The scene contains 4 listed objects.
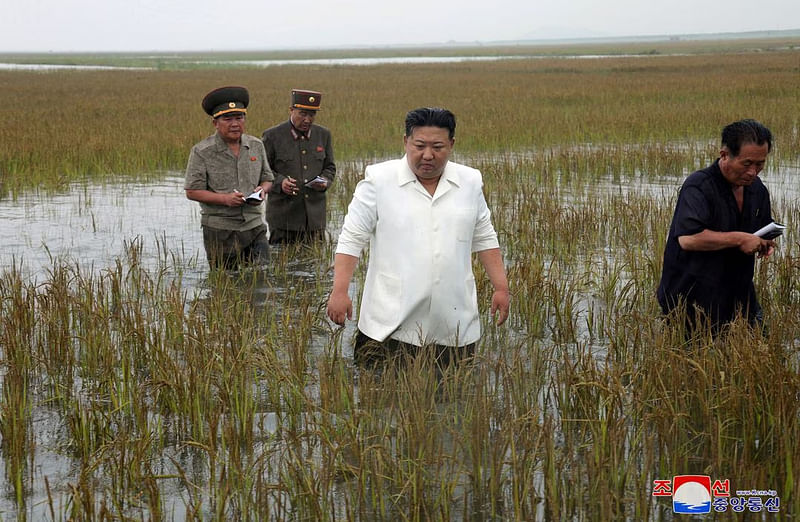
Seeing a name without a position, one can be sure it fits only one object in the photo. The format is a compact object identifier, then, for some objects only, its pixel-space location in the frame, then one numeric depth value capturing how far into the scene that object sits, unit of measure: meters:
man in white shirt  3.91
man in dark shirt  4.11
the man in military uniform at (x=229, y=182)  6.18
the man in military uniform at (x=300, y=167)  7.16
